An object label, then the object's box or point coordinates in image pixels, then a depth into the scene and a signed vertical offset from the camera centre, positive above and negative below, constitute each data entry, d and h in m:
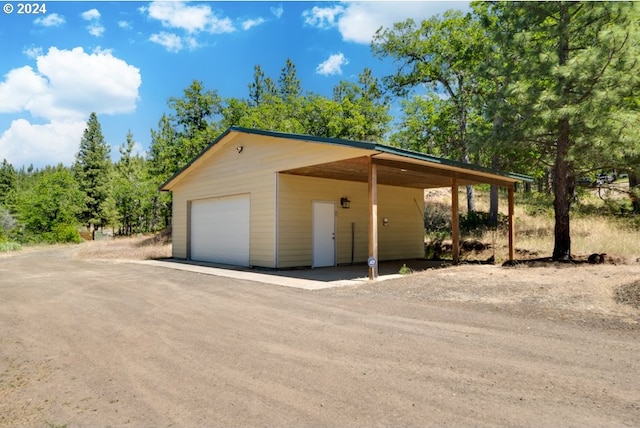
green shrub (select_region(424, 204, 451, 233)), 20.00 +0.19
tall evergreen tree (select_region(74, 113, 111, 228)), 37.75 +4.88
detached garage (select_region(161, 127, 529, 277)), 9.92 +0.81
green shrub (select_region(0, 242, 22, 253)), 21.23 -1.32
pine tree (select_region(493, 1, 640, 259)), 8.88 +3.26
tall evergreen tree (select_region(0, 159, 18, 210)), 45.00 +4.68
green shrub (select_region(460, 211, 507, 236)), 17.63 -0.02
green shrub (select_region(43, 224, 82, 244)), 28.88 -0.86
